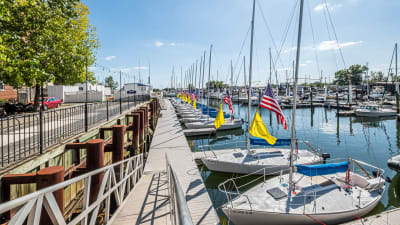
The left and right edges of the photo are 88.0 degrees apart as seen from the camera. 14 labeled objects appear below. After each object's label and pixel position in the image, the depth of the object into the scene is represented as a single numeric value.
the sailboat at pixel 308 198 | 8.62
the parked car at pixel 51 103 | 23.05
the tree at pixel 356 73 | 128.75
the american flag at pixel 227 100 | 27.48
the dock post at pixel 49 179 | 4.30
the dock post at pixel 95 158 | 6.76
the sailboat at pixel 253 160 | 14.15
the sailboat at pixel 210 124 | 30.38
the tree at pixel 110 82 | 122.40
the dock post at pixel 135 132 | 14.53
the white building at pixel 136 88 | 55.31
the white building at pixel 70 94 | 38.19
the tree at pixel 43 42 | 12.28
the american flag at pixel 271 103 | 12.80
